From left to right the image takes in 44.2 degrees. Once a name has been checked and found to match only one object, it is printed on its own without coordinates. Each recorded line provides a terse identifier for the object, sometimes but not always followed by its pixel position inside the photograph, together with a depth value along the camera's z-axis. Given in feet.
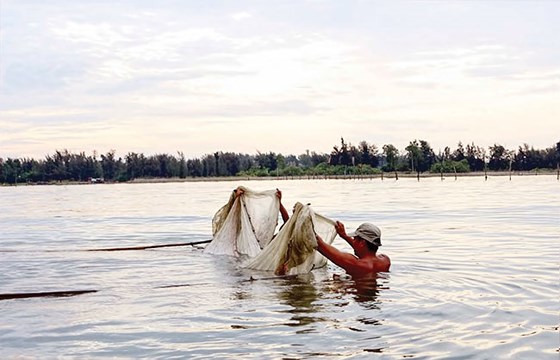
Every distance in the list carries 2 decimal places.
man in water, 27.89
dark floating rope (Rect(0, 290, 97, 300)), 24.70
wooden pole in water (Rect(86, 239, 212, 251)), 43.50
